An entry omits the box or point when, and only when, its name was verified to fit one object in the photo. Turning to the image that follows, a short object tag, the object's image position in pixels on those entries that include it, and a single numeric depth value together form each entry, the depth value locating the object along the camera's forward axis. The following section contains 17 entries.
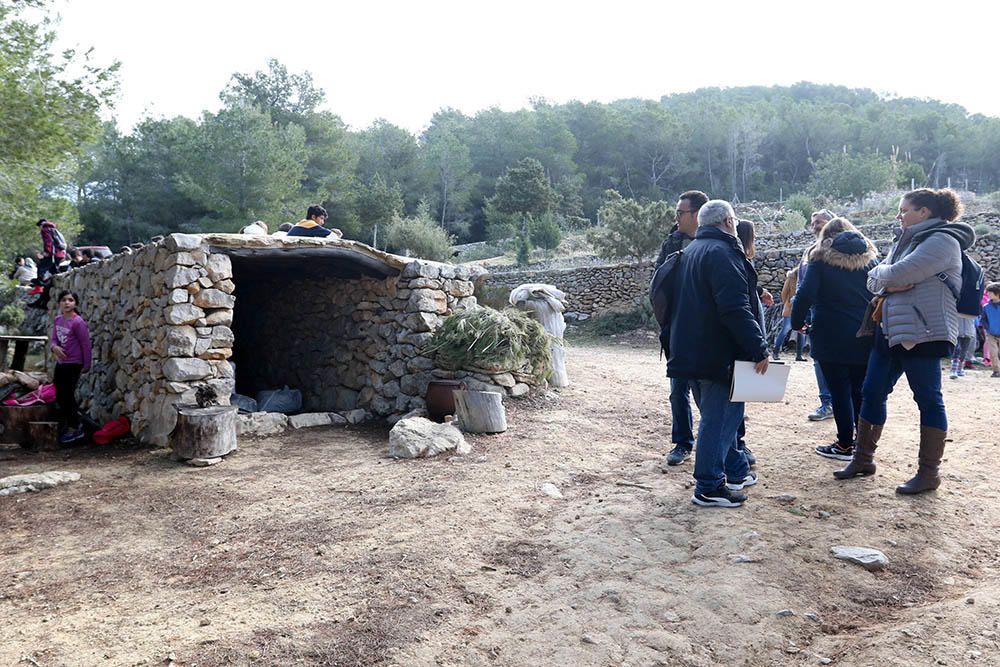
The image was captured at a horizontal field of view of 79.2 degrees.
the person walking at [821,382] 4.68
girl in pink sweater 6.07
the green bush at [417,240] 22.88
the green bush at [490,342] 6.20
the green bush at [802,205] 21.67
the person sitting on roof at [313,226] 6.74
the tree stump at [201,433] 4.77
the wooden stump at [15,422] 6.03
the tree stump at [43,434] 5.91
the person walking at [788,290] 5.28
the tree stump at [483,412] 5.41
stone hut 5.39
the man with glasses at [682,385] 3.85
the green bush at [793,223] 19.77
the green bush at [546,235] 22.55
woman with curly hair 3.04
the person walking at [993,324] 7.95
